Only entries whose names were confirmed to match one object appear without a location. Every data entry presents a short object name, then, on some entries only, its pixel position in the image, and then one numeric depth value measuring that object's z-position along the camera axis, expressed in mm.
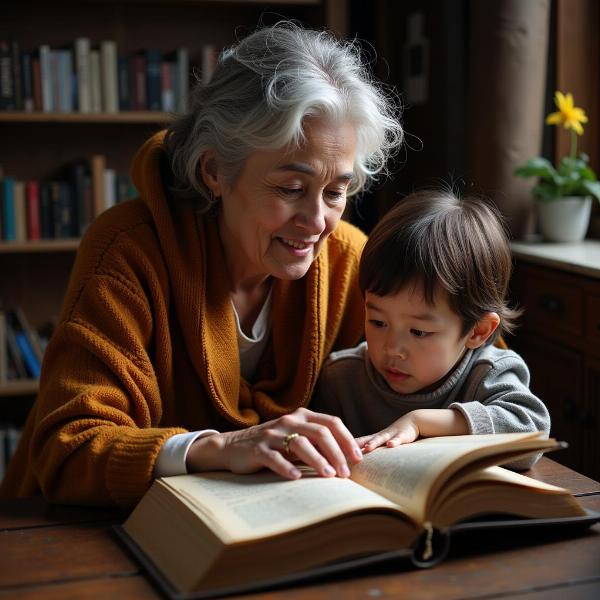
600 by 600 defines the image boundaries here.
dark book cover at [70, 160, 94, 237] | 3361
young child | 1435
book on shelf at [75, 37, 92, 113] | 3279
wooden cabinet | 2486
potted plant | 2900
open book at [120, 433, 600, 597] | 941
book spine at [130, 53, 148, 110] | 3359
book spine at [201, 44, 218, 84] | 3420
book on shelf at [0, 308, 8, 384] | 3262
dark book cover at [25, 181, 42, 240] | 3301
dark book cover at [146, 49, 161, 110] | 3367
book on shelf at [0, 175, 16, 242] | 3270
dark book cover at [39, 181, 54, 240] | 3320
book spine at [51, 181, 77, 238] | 3334
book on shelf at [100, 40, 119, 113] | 3307
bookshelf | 3353
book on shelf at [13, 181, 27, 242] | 3281
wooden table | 944
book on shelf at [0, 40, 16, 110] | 3197
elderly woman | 1284
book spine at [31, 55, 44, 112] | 3250
